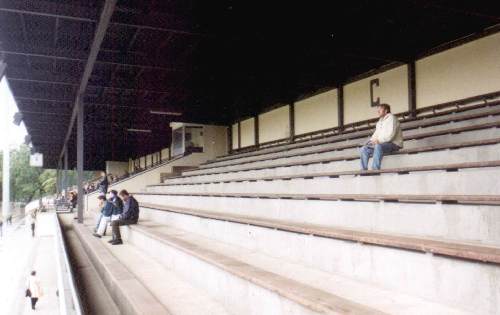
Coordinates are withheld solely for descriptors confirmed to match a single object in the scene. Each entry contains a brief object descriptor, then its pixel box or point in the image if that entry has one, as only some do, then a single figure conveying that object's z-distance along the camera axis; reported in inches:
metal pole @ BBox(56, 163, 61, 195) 1115.2
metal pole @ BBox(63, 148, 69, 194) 897.5
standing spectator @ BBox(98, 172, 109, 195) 520.0
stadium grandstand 101.0
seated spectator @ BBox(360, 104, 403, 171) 197.3
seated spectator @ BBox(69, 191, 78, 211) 708.7
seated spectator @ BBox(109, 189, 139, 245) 288.7
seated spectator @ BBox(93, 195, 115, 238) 305.9
